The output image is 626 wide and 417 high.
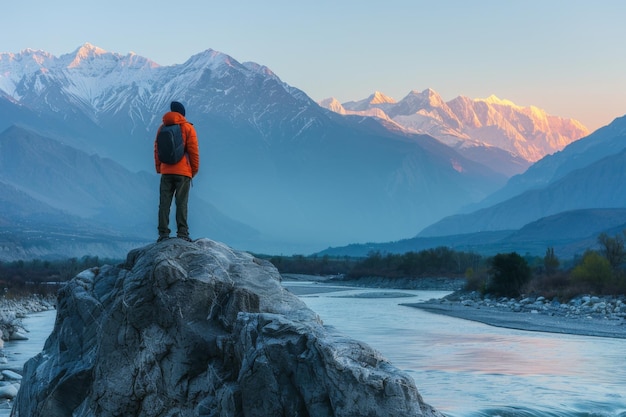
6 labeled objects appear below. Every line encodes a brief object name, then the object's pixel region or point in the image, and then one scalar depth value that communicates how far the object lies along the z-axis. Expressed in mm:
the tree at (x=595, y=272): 72312
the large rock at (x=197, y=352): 11078
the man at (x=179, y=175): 16109
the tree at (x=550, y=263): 94506
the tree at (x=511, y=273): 79875
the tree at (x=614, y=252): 83750
